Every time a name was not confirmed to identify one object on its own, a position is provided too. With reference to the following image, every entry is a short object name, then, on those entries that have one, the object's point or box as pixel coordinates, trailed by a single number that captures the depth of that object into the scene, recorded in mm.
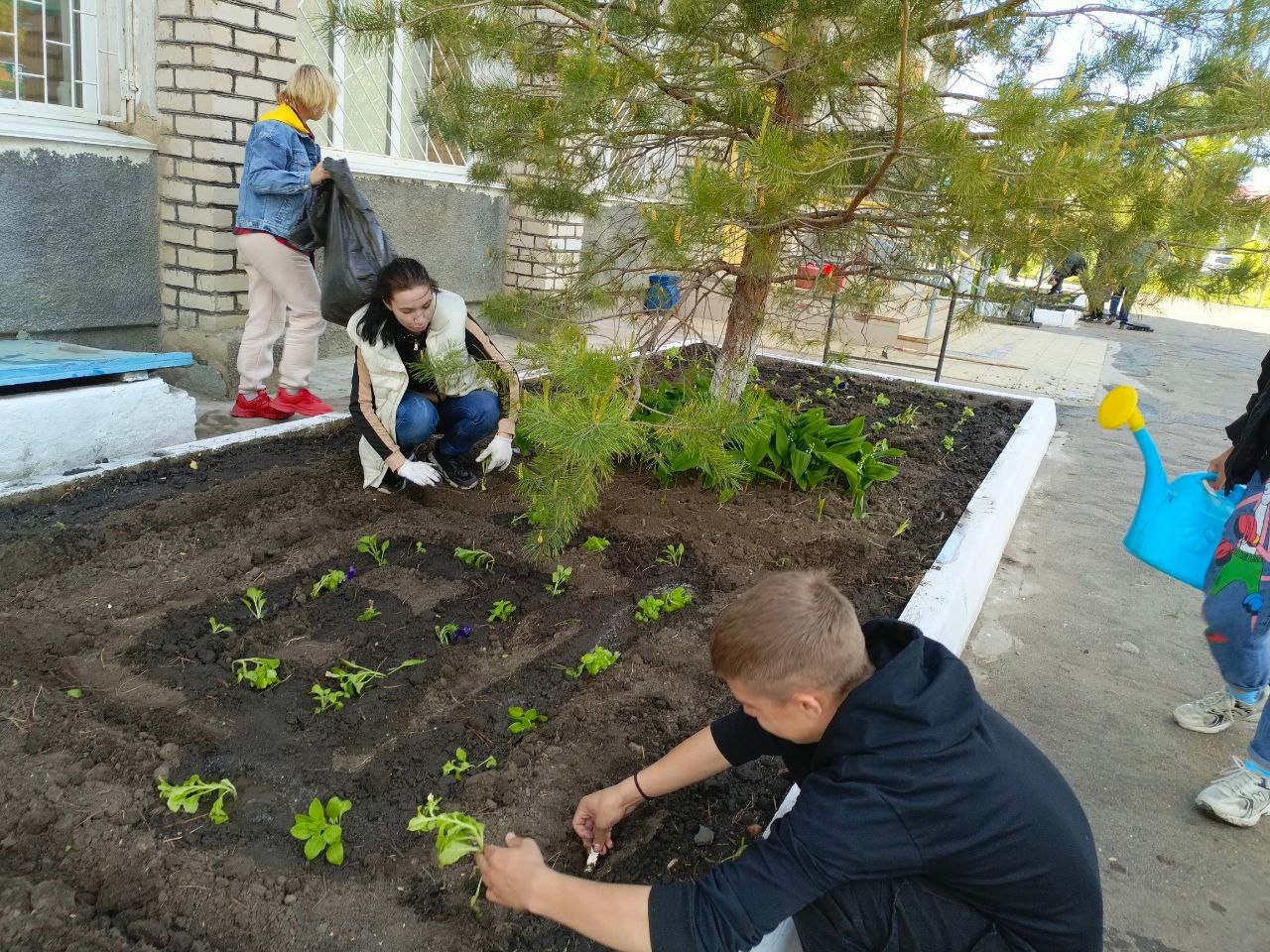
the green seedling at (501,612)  2619
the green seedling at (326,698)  2162
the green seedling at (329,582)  2656
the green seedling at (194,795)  1762
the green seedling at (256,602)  2510
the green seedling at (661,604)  2705
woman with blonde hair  4105
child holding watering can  2299
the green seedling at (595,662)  2381
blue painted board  3162
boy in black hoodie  1268
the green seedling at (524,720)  2117
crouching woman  3127
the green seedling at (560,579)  2805
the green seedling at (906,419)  5141
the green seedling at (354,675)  2219
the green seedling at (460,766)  1961
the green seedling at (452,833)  1466
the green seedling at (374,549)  2902
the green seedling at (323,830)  1710
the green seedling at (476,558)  2928
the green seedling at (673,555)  3072
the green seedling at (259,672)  2199
